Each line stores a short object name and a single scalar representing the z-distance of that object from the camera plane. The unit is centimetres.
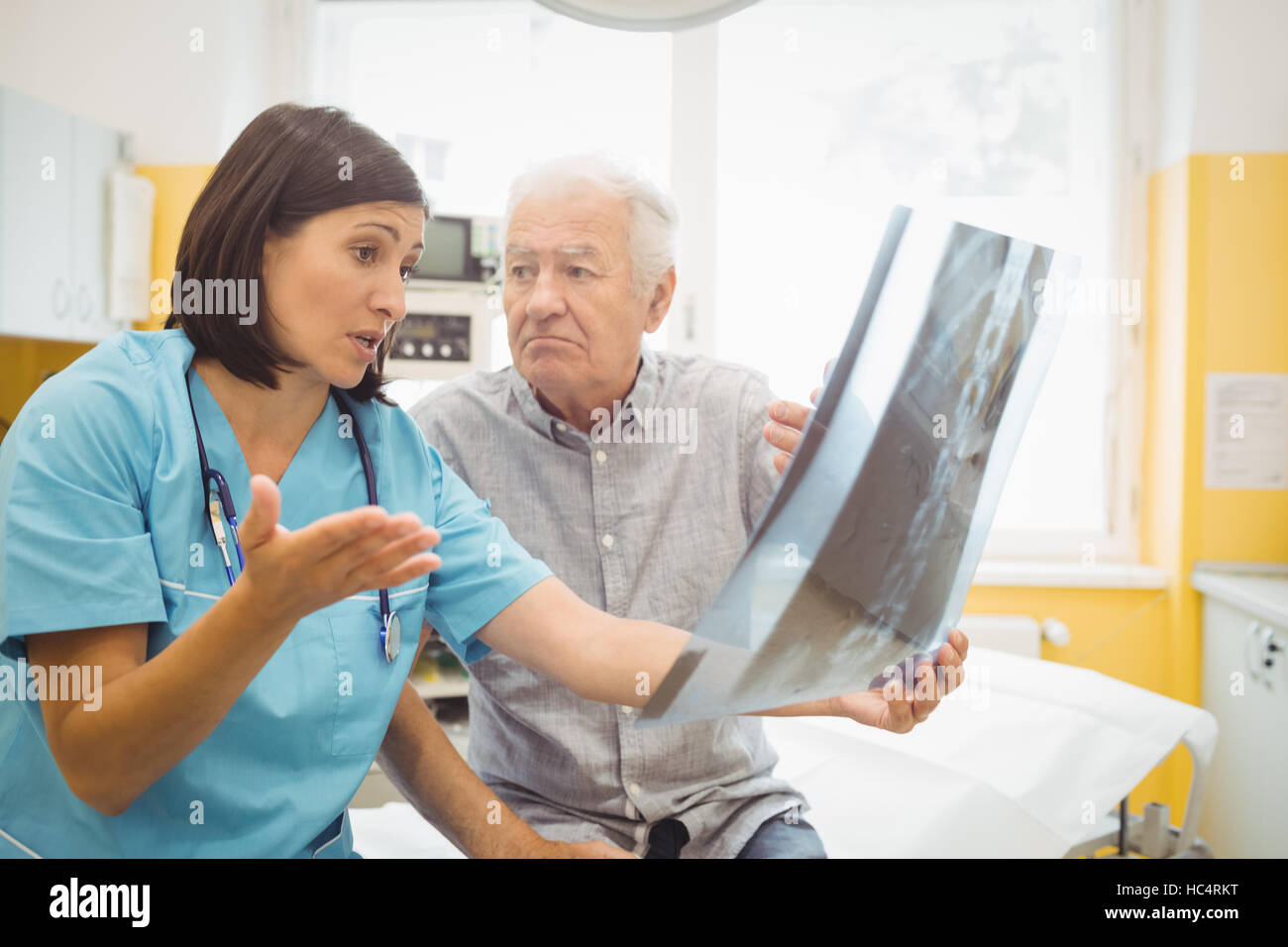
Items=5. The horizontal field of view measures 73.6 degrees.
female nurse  56
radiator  224
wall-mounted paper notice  212
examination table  125
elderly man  106
